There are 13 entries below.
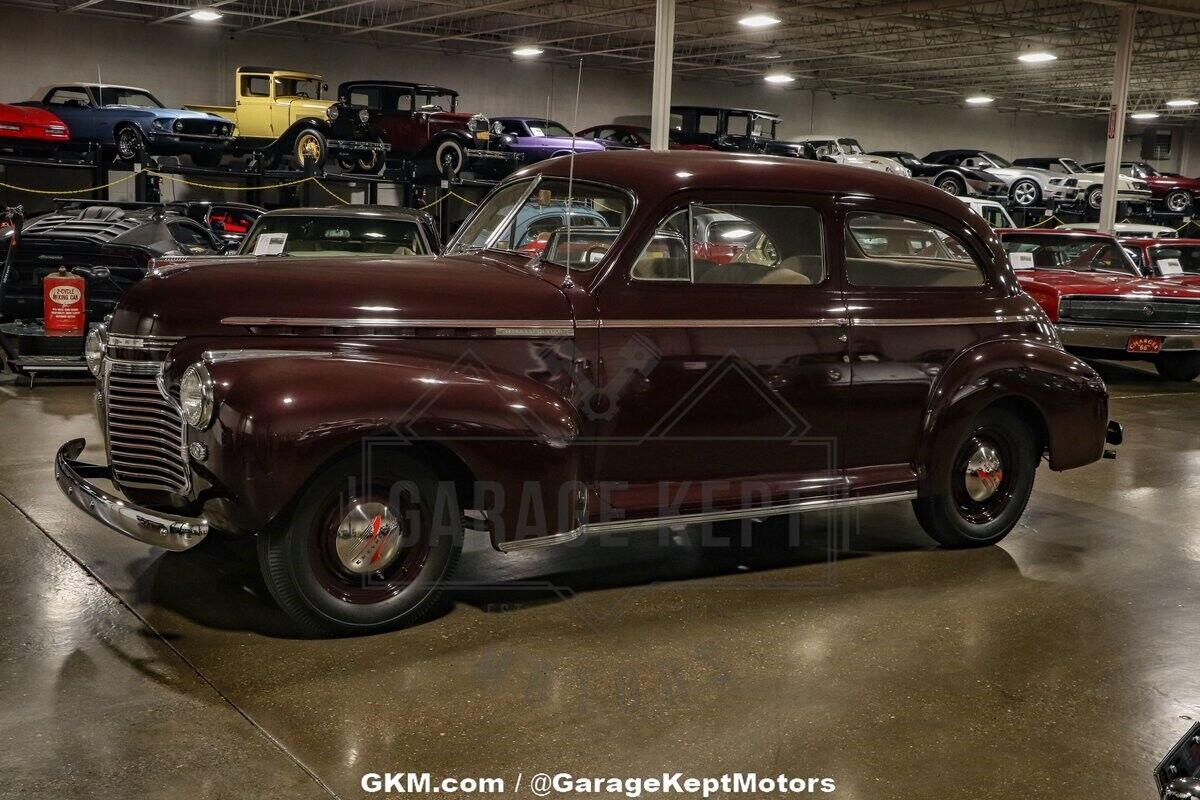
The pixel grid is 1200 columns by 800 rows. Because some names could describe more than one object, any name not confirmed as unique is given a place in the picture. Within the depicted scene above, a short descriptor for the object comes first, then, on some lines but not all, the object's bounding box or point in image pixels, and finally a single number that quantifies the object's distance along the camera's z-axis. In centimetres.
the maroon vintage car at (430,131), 1756
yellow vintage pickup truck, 1709
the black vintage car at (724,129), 2214
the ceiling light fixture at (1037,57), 2798
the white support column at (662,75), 1325
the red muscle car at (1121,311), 1140
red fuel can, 920
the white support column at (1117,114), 1714
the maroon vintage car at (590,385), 405
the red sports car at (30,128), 1625
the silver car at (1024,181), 2439
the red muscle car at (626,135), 2113
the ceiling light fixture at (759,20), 2261
